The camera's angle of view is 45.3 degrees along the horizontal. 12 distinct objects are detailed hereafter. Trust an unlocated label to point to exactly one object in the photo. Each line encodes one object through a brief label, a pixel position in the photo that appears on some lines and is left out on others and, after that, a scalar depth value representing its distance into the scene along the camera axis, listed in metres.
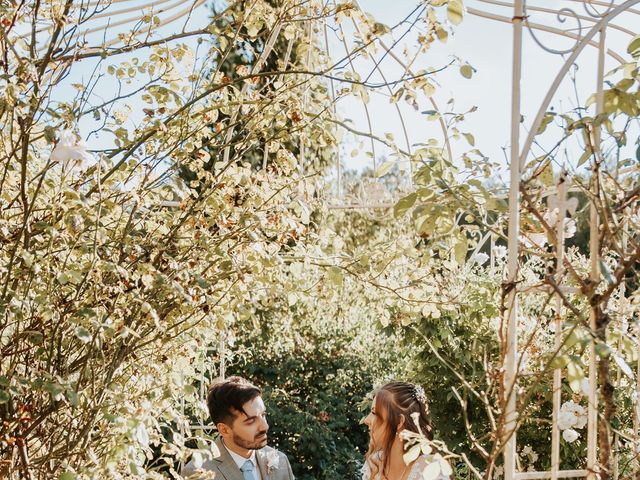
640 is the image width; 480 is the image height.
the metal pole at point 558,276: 1.75
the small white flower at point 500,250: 3.81
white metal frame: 1.71
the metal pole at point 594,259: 1.72
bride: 3.25
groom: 3.27
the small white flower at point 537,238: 1.93
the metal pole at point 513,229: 1.70
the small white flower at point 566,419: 1.79
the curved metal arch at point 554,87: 1.73
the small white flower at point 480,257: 4.29
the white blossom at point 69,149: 1.67
